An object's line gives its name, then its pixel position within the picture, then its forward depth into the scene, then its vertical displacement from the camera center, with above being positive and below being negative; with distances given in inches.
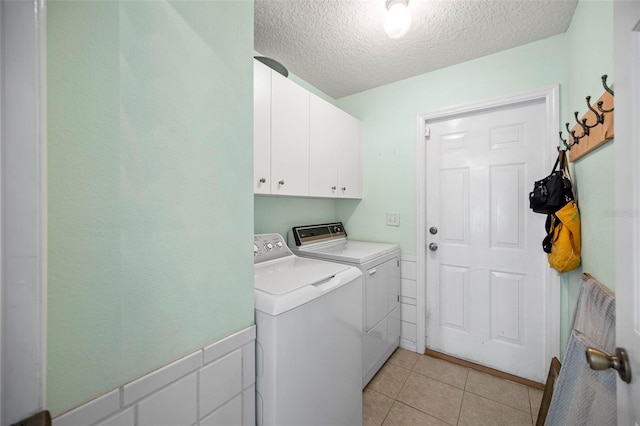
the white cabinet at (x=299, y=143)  57.6 +19.9
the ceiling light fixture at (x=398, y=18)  51.6 +40.8
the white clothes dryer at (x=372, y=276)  68.3 -19.5
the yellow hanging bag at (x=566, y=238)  53.0 -5.6
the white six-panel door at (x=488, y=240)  70.0 -8.6
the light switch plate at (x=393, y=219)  89.0 -2.4
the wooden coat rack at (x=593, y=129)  36.1 +14.7
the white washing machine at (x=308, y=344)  35.8 -21.8
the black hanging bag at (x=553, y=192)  53.9 +4.7
